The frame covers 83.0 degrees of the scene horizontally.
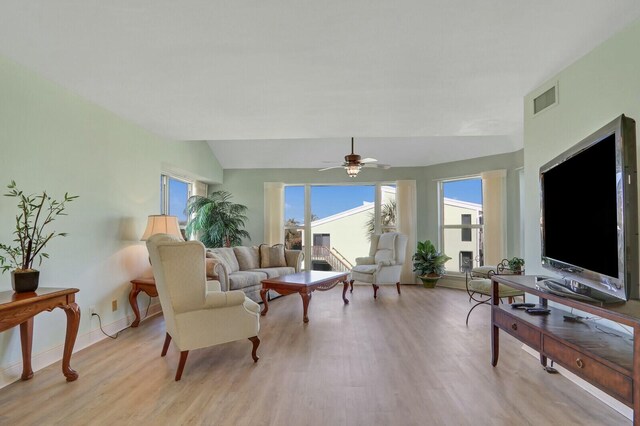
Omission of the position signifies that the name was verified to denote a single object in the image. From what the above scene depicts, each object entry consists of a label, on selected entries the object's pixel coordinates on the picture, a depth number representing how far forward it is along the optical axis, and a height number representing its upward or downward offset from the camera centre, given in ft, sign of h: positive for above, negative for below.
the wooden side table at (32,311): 7.16 -1.94
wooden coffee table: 14.29 -2.60
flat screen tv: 5.54 +0.11
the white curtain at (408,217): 23.04 +0.29
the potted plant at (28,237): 8.19 -0.43
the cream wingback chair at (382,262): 19.42 -2.27
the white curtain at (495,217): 19.99 +0.27
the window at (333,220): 24.52 +0.09
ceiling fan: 16.49 +2.67
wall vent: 9.53 +3.36
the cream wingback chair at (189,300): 8.82 -2.01
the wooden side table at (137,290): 13.05 -2.55
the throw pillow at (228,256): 17.38 -1.78
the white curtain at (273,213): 23.84 +0.53
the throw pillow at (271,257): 20.02 -2.00
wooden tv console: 4.95 -2.11
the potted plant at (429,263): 21.66 -2.49
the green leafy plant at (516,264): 17.61 -2.08
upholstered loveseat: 15.24 -2.24
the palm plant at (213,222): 20.26 -0.06
